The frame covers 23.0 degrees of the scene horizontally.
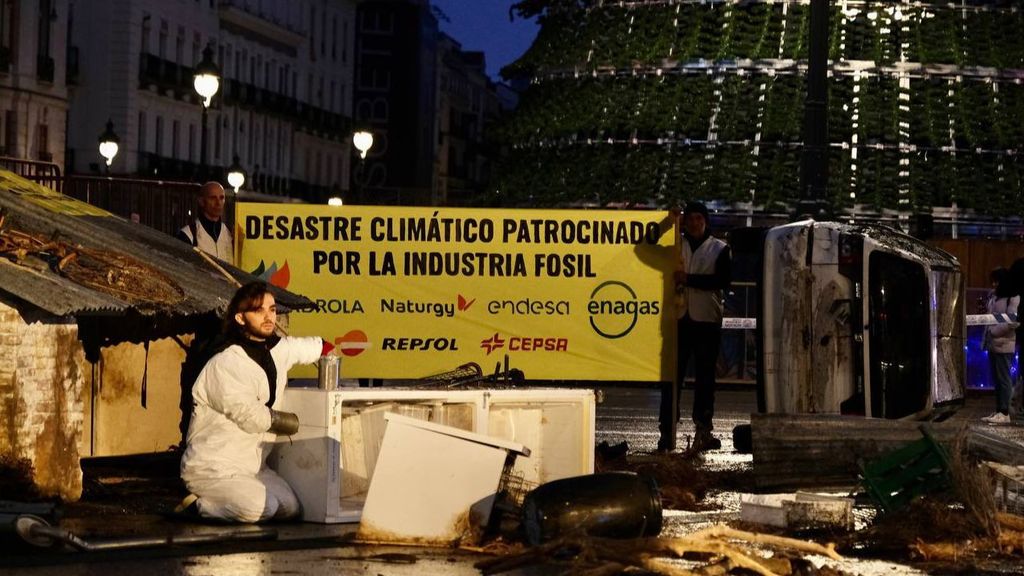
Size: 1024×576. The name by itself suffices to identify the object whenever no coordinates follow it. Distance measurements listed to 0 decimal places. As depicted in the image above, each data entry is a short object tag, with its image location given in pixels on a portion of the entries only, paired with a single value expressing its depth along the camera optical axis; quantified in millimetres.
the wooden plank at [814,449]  17047
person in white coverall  14312
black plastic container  13289
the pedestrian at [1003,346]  27672
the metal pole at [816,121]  24766
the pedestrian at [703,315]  21016
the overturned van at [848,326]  21141
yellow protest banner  20875
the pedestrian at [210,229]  18891
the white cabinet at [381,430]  14711
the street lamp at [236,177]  62281
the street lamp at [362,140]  51953
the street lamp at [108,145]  50844
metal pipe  12750
